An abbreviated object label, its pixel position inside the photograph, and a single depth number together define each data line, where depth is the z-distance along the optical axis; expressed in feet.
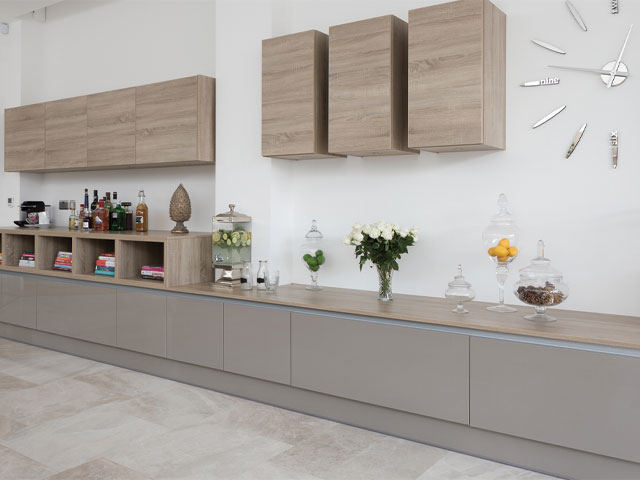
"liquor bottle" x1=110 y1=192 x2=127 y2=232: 15.23
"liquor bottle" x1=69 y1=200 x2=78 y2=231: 15.96
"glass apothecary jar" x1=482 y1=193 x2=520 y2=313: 9.55
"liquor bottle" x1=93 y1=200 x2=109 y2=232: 15.02
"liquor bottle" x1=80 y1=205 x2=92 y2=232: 15.06
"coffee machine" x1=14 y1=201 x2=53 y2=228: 17.57
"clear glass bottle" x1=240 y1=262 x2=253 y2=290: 12.00
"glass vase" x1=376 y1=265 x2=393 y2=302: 10.70
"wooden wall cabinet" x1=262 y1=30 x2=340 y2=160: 11.34
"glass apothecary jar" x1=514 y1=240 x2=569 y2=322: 8.70
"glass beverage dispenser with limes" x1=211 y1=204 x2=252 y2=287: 12.46
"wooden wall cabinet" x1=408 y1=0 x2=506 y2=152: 9.34
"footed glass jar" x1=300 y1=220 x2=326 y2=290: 12.04
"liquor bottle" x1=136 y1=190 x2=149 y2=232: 15.02
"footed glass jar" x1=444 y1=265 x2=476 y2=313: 9.54
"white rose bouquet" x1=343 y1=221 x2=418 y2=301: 10.41
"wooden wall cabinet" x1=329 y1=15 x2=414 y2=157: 10.33
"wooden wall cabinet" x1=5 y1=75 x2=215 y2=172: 13.19
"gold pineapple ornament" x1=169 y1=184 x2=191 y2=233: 13.91
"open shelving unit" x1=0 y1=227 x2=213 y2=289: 12.62
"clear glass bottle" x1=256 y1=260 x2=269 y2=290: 11.79
